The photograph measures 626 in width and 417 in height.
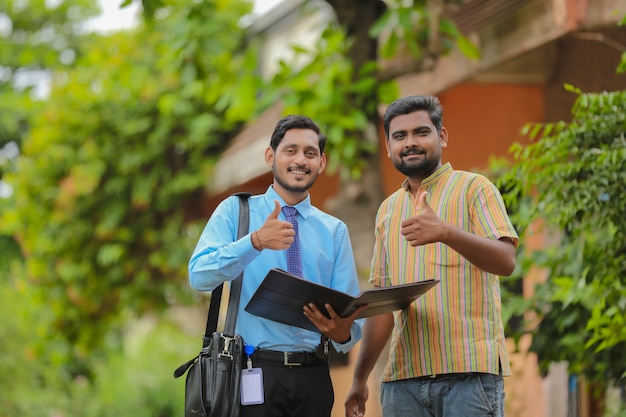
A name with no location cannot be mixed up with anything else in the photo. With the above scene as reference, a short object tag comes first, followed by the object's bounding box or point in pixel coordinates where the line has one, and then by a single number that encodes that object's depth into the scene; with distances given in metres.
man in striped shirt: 6.24
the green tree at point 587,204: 8.54
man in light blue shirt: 6.52
